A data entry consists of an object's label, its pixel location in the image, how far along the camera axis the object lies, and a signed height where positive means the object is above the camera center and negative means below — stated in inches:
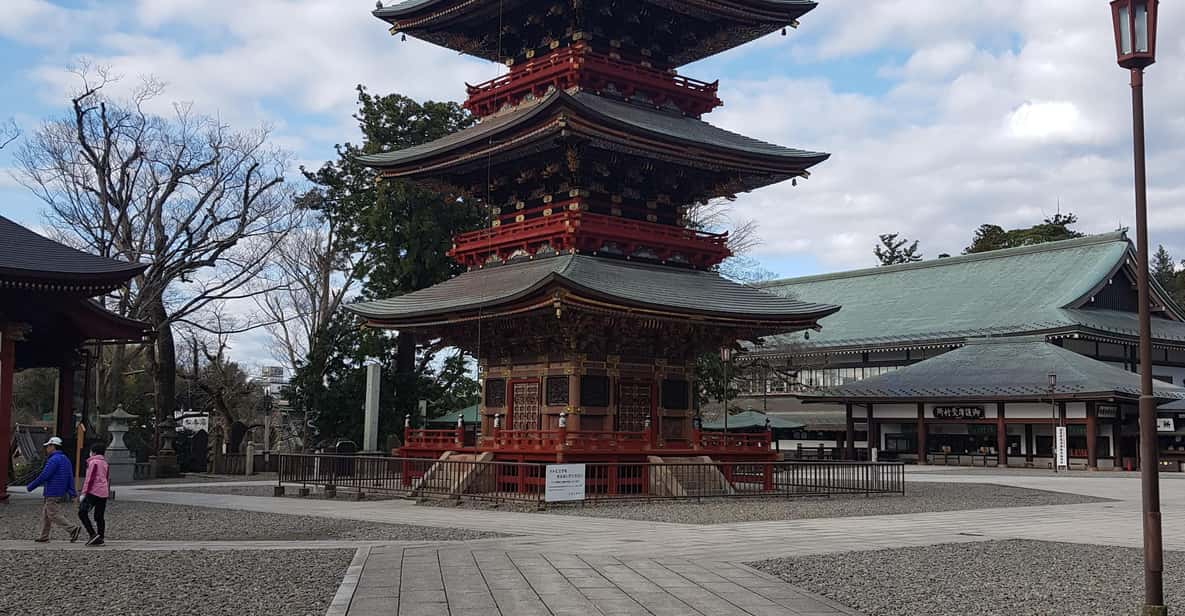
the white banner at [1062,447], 1701.5 -54.9
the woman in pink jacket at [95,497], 611.5 -55.9
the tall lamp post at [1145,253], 390.9 +65.0
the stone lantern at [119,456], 1312.7 -67.6
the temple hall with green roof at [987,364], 1830.7 +99.3
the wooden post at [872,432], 2062.0 -40.3
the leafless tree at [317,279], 2021.4 +253.9
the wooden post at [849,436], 2094.0 -49.6
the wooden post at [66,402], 1037.8 +0.2
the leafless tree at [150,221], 1587.1 +287.6
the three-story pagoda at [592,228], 1084.5 +208.5
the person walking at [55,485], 618.8 -50.4
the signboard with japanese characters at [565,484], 898.7 -66.2
